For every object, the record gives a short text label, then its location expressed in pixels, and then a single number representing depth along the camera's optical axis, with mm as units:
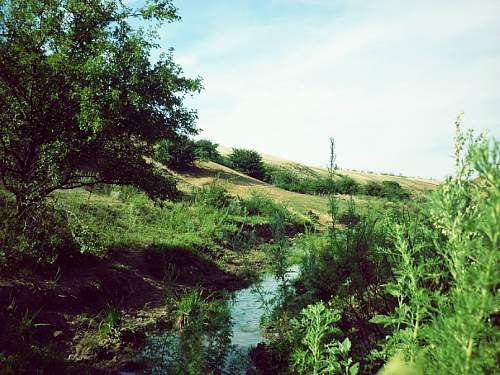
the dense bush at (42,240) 7328
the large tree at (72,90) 7414
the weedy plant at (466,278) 2209
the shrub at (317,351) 4285
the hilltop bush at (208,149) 28150
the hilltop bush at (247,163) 34625
